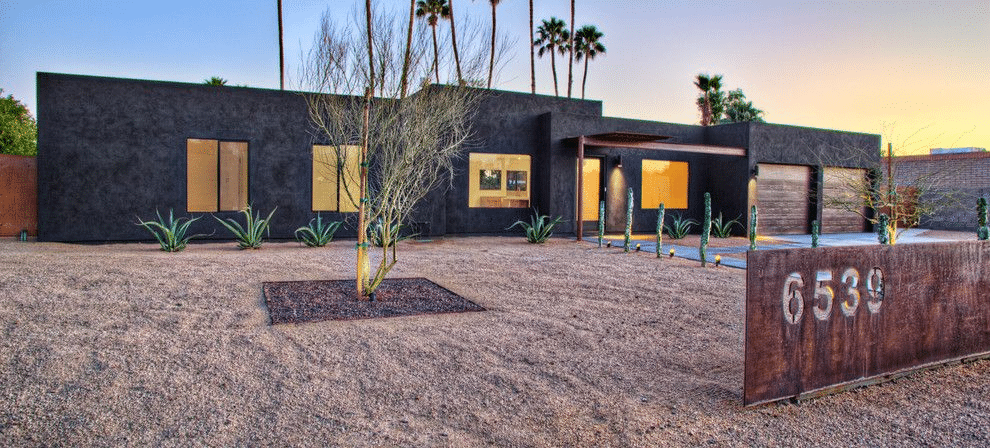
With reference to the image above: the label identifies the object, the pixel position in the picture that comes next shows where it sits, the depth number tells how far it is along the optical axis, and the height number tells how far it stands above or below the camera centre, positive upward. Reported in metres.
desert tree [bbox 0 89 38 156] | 23.80 +3.11
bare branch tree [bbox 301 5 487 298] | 6.33 +1.29
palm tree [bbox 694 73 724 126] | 32.31 +6.72
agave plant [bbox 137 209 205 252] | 10.57 -0.46
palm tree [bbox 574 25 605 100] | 34.78 +9.66
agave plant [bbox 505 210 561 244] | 13.28 -0.32
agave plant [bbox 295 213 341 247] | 11.88 -0.41
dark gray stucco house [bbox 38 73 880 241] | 11.88 +1.19
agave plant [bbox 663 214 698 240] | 14.89 -0.25
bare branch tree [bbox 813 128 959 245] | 17.54 +1.54
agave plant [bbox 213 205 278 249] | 11.21 -0.39
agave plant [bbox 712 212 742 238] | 16.06 -0.22
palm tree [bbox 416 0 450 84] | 29.73 +9.83
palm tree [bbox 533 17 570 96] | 34.84 +9.87
